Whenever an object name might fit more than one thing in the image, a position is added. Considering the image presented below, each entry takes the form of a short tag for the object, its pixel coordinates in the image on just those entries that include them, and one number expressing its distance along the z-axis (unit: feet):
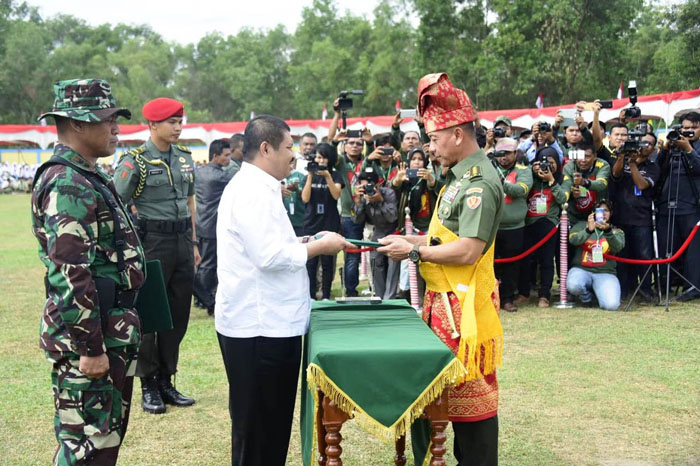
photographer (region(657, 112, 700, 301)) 26.61
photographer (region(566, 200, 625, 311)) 26.05
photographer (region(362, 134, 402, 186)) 26.55
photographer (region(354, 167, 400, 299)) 26.09
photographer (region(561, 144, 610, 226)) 26.58
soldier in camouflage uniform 9.10
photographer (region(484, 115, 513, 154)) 27.76
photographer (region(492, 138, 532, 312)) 26.07
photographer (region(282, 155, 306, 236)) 28.45
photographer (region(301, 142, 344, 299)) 26.73
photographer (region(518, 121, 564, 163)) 27.76
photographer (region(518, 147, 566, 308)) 26.76
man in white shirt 10.28
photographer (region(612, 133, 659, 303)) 27.12
